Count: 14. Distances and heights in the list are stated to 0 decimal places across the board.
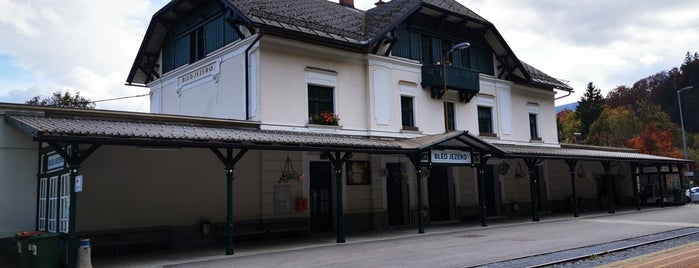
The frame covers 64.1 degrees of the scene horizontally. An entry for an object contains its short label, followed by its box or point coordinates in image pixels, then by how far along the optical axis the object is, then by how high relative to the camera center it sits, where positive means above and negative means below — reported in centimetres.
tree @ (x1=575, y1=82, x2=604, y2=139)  6519 +965
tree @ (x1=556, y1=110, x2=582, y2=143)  6362 +744
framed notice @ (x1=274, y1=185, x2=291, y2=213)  1609 +2
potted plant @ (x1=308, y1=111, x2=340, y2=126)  1717 +246
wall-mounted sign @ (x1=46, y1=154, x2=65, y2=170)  1102 +92
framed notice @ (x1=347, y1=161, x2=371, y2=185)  1808 +78
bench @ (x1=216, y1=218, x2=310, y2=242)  1502 -77
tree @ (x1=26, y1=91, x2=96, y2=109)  3124 +599
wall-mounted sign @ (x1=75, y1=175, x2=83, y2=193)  1020 +42
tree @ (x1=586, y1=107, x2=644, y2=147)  5197 +565
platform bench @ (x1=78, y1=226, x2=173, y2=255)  1274 -80
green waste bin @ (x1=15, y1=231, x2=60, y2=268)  1023 -78
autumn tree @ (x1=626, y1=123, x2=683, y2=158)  4709 +378
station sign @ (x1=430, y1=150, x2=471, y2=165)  1698 +116
